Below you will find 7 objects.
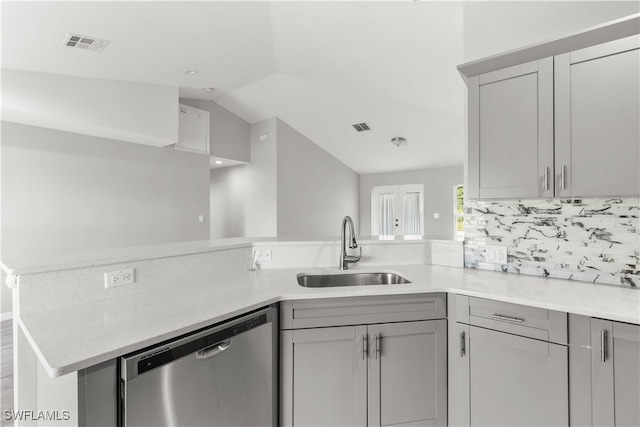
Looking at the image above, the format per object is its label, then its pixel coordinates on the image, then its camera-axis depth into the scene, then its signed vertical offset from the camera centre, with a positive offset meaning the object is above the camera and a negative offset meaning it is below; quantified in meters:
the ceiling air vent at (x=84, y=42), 3.22 +1.66
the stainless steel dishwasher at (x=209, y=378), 1.11 -0.60
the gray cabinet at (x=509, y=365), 1.50 -0.70
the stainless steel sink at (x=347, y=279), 2.20 -0.42
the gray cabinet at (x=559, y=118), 1.61 +0.49
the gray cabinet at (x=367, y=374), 1.67 -0.78
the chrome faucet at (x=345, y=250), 2.25 -0.23
